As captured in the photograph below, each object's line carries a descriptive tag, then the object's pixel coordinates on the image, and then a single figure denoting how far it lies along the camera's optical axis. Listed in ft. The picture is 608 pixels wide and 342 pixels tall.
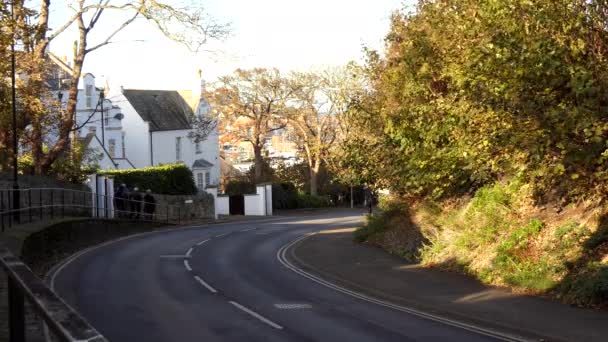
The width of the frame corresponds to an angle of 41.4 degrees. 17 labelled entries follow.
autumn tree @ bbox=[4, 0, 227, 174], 101.65
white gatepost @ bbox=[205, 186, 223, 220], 164.55
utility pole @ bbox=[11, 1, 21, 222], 76.83
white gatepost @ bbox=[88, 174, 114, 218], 112.01
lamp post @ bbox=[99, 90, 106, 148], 179.41
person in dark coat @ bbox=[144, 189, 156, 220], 126.50
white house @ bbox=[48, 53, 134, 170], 196.30
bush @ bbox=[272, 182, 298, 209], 210.18
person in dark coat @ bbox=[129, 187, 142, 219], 121.49
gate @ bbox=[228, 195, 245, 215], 189.98
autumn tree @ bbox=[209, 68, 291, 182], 209.97
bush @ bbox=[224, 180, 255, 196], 217.64
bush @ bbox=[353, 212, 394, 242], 96.58
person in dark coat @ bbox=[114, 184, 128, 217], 120.16
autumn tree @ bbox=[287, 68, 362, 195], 208.63
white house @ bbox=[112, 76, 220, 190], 219.82
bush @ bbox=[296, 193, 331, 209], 218.18
